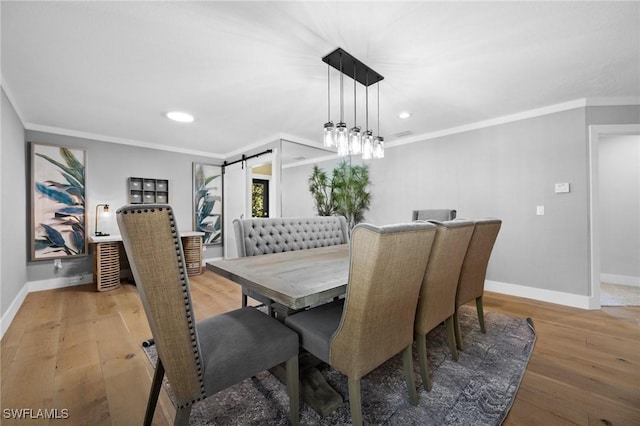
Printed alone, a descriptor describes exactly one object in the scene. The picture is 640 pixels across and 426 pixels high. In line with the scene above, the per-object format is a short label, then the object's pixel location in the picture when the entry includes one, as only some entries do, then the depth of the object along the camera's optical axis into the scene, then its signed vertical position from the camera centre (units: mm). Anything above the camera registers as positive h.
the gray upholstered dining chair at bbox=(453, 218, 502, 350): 1904 -390
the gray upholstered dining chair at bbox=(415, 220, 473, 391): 1463 -389
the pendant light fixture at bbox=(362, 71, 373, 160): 2288 +593
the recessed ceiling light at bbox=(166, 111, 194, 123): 3156 +1217
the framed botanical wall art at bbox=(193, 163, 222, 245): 4953 +232
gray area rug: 1324 -1044
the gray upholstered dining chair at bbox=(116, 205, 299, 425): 879 -456
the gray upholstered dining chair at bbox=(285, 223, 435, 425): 1034 -400
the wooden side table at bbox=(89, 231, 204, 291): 3512 -651
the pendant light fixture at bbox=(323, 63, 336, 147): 2104 +638
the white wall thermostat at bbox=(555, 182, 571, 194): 2976 +271
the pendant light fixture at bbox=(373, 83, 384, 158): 2436 +619
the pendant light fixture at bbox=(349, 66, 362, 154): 2232 +626
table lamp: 3911 +53
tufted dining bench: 2387 -225
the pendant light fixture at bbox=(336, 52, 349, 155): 2080 +598
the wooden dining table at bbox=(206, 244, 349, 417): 1188 -353
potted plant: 4379 +370
